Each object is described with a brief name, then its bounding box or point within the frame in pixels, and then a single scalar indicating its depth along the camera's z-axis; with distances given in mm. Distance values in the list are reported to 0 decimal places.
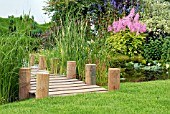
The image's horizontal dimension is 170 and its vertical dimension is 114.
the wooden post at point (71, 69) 7617
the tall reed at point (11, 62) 6293
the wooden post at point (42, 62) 9047
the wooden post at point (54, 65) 8328
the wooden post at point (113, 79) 6615
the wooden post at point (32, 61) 9939
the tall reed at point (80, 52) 7965
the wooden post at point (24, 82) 6344
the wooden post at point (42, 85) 5918
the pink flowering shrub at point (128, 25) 11941
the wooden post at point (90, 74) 7143
